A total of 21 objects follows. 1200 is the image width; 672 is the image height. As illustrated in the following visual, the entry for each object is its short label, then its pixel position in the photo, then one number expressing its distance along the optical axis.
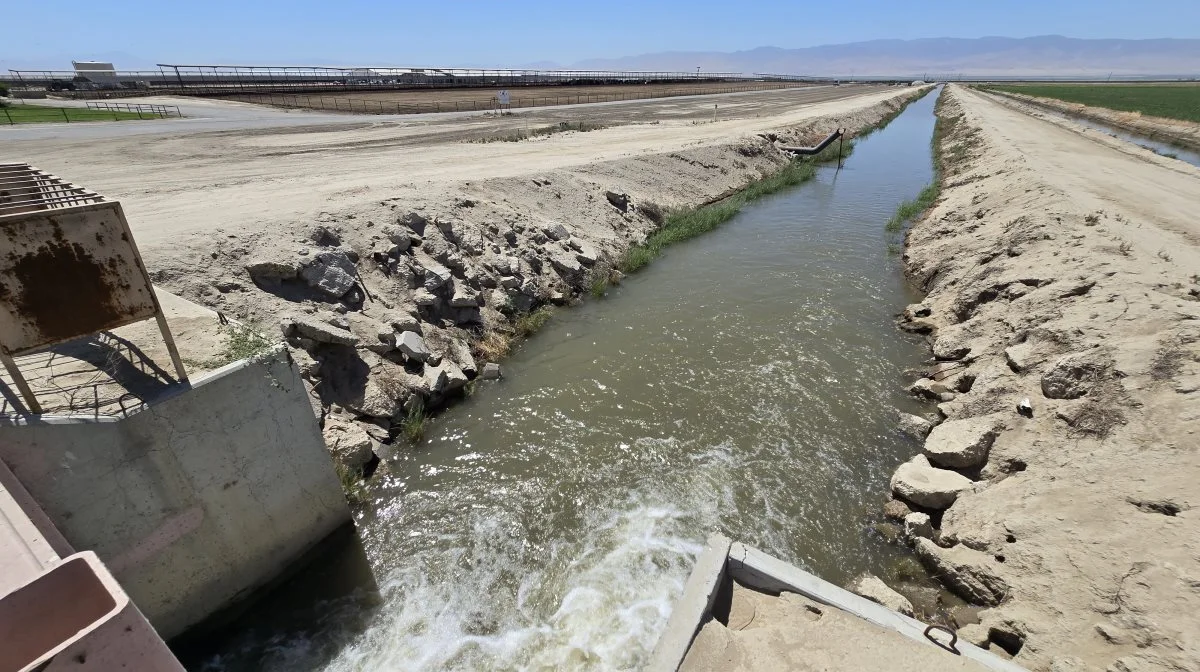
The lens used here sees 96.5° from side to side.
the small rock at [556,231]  15.55
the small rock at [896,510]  7.27
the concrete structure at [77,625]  2.10
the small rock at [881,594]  5.76
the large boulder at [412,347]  9.65
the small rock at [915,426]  8.93
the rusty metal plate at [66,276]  3.98
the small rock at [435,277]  11.40
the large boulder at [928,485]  7.17
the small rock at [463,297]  11.45
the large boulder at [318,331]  8.54
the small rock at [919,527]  6.88
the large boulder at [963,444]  7.59
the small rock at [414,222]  12.43
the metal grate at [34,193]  4.64
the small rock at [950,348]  10.88
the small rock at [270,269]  9.17
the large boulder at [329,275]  9.59
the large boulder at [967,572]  5.84
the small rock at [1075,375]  7.58
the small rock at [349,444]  7.72
